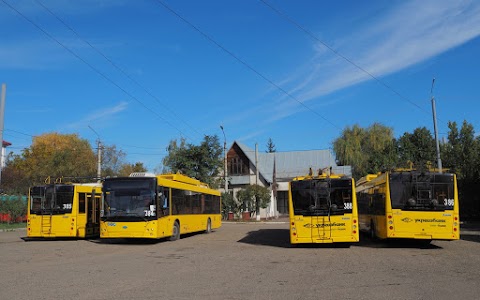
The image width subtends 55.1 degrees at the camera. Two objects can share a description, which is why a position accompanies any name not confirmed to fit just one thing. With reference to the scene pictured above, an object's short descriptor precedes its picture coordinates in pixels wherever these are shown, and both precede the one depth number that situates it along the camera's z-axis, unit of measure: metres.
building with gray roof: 59.84
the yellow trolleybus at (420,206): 17.11
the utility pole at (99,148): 46.47
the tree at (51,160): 55.59
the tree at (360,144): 64.44
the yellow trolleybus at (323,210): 17.34
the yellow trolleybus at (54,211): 23.06
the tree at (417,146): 60.18
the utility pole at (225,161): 47.73
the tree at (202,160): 51.00
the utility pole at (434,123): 30.77
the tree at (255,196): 49.00
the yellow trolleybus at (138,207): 19.66
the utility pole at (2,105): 28.98
